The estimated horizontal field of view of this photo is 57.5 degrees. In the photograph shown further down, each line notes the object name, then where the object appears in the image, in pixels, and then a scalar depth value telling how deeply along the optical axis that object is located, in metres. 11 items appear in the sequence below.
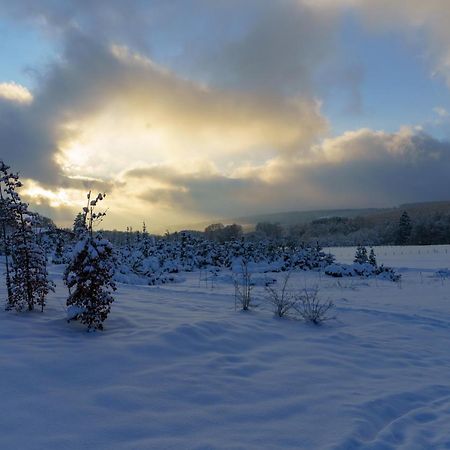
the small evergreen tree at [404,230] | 72.38
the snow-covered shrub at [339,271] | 23.81
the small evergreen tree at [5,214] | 7.32
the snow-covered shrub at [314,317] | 8.68
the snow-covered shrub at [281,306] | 9.16
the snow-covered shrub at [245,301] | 9.81
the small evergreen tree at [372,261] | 24.92
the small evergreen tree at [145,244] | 33.04
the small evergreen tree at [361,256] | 27.44
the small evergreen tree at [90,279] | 6.61
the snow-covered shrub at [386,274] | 20.97
